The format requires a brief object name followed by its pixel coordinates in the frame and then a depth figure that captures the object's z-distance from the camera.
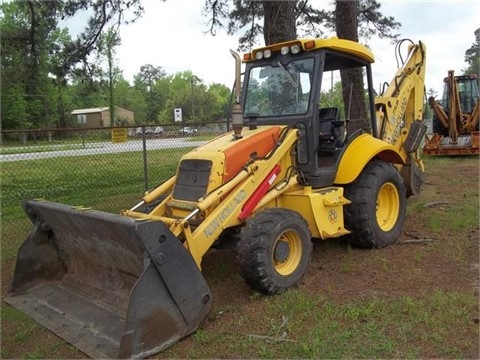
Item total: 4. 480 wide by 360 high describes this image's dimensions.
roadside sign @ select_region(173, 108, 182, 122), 36.97
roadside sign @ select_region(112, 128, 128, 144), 8.34
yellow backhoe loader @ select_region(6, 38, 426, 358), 3.78
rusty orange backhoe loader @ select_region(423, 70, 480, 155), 15.54
